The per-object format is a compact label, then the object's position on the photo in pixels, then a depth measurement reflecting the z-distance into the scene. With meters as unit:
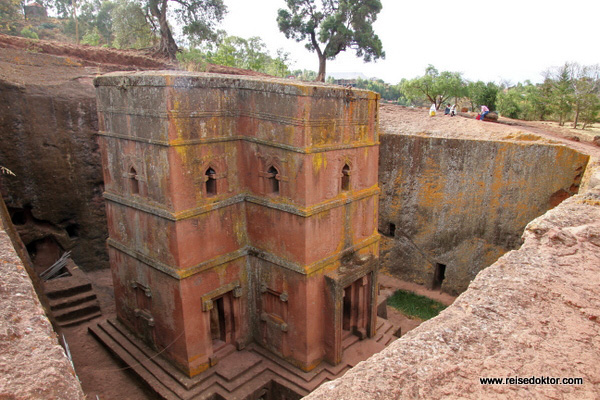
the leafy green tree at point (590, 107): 17.30
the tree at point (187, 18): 21.27
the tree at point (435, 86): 22.16
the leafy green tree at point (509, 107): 22.81
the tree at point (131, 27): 21.17
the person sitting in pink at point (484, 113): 16.42
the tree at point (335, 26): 24.83
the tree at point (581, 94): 17.47
